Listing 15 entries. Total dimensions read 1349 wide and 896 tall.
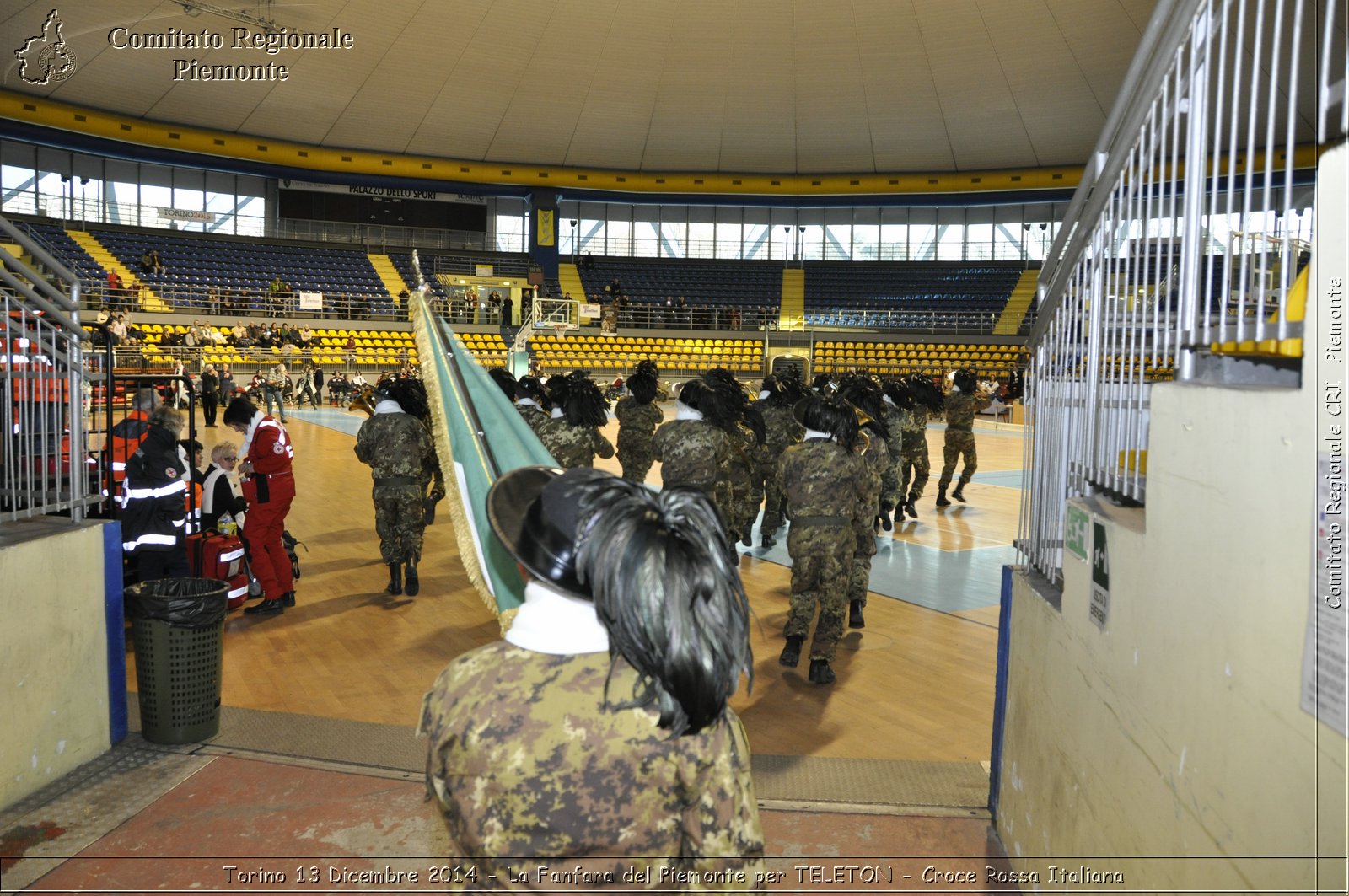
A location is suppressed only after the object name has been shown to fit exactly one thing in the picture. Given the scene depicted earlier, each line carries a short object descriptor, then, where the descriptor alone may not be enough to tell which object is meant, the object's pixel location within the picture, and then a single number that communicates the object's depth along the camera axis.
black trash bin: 4.00
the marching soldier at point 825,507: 4.91
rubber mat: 3.61
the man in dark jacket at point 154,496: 5.07
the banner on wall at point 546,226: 33.69
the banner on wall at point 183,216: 29.88
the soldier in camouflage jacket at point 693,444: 6.46
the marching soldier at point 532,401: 7.42
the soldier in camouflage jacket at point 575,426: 7.23
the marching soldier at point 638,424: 8.27
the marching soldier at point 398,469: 6.59
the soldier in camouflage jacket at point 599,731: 1.39
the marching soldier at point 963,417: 10.37
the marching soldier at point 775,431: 8.95
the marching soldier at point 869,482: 5.76
